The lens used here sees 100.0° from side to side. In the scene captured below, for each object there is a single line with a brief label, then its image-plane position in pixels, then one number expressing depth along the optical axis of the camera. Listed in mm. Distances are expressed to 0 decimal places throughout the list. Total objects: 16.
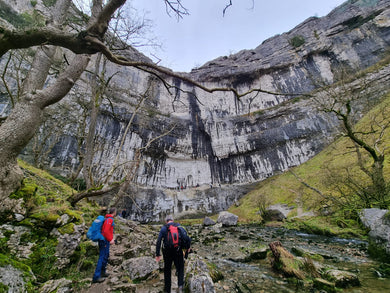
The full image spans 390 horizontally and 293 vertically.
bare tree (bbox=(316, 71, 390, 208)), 6102
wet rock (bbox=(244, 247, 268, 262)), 5367
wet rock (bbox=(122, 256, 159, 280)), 3574
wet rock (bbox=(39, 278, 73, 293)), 2223
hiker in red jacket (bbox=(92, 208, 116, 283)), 3149
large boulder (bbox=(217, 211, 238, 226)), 16112
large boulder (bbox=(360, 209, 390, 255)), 4012
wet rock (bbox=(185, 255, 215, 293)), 2932
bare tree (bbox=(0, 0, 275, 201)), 2125
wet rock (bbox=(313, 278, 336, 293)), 3121
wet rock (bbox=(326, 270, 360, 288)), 3162
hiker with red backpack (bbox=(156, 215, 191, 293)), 3164
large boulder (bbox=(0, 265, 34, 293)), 1780
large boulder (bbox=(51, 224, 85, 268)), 3016
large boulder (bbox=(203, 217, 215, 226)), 17288
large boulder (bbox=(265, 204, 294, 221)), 13914
